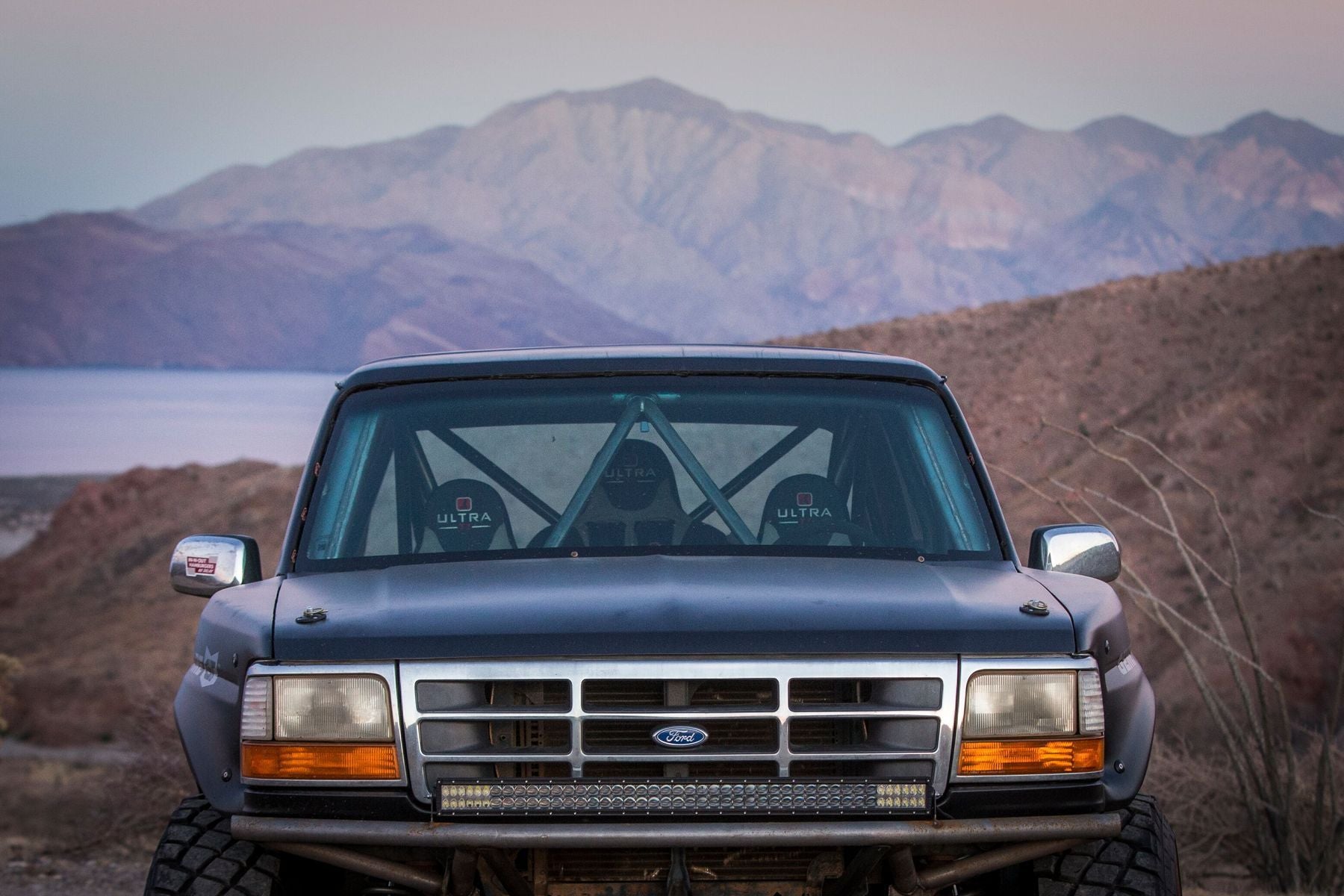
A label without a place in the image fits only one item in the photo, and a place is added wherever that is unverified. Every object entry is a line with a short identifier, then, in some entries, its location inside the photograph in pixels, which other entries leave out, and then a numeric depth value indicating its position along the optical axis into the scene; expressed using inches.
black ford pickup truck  256.1
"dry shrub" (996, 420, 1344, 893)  672.4
